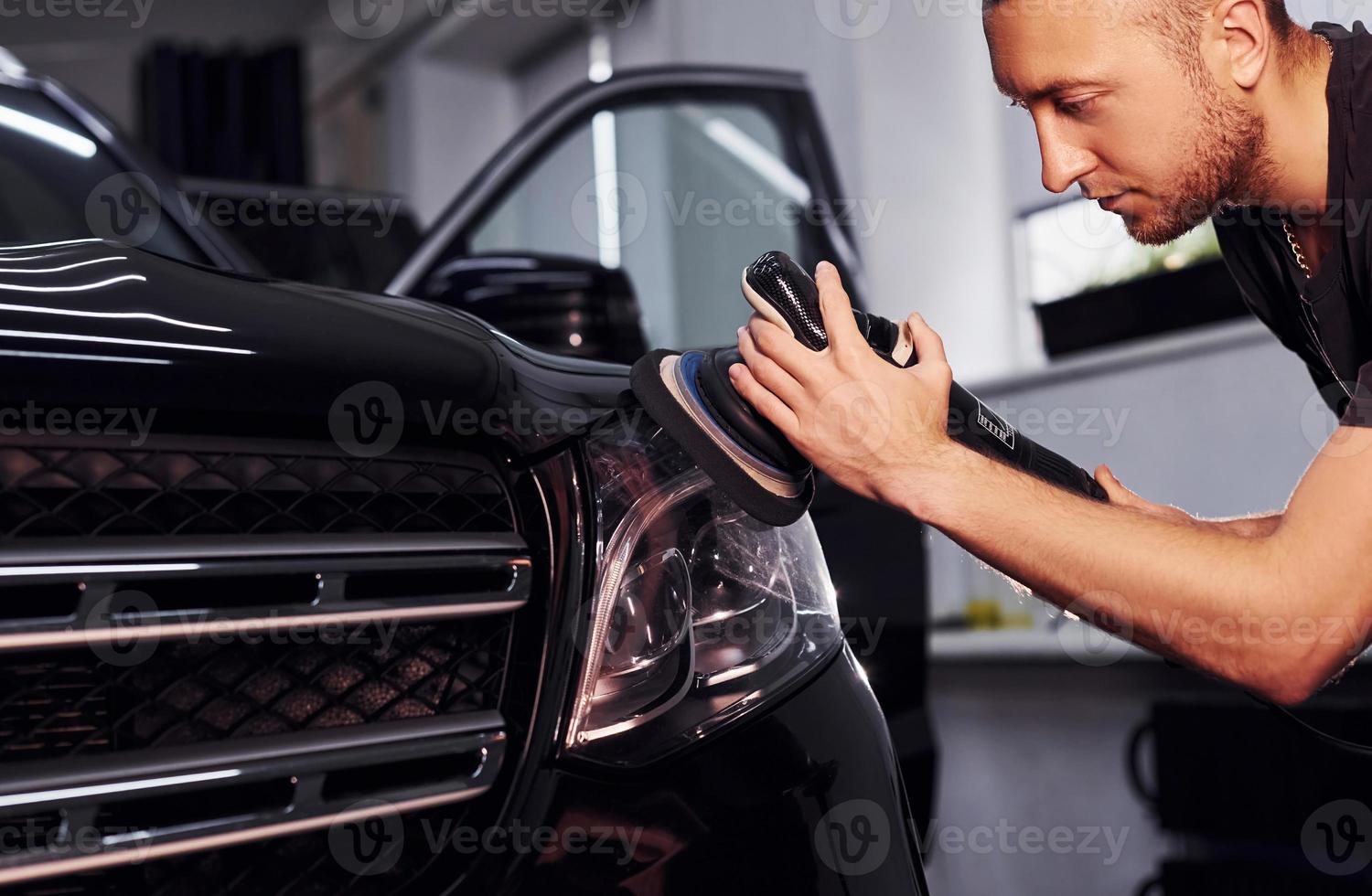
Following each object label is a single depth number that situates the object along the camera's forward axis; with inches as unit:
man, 34.2
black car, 28.0
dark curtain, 245.3
